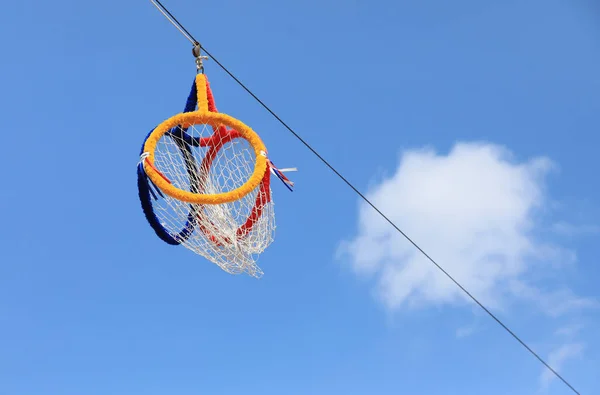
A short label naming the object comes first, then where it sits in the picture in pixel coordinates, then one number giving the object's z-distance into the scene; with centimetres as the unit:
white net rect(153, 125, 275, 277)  772
